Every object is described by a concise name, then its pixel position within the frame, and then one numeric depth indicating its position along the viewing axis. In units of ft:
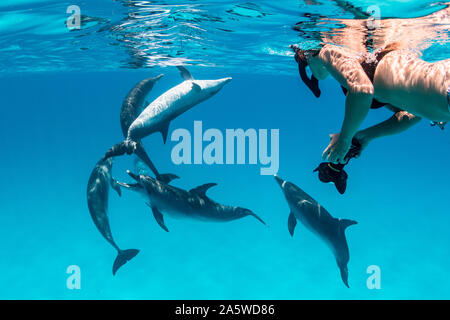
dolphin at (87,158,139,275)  21.63
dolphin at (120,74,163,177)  22.56
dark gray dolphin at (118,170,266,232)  20.07
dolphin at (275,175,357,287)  19.69
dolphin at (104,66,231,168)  22.11
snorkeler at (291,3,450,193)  8.17
